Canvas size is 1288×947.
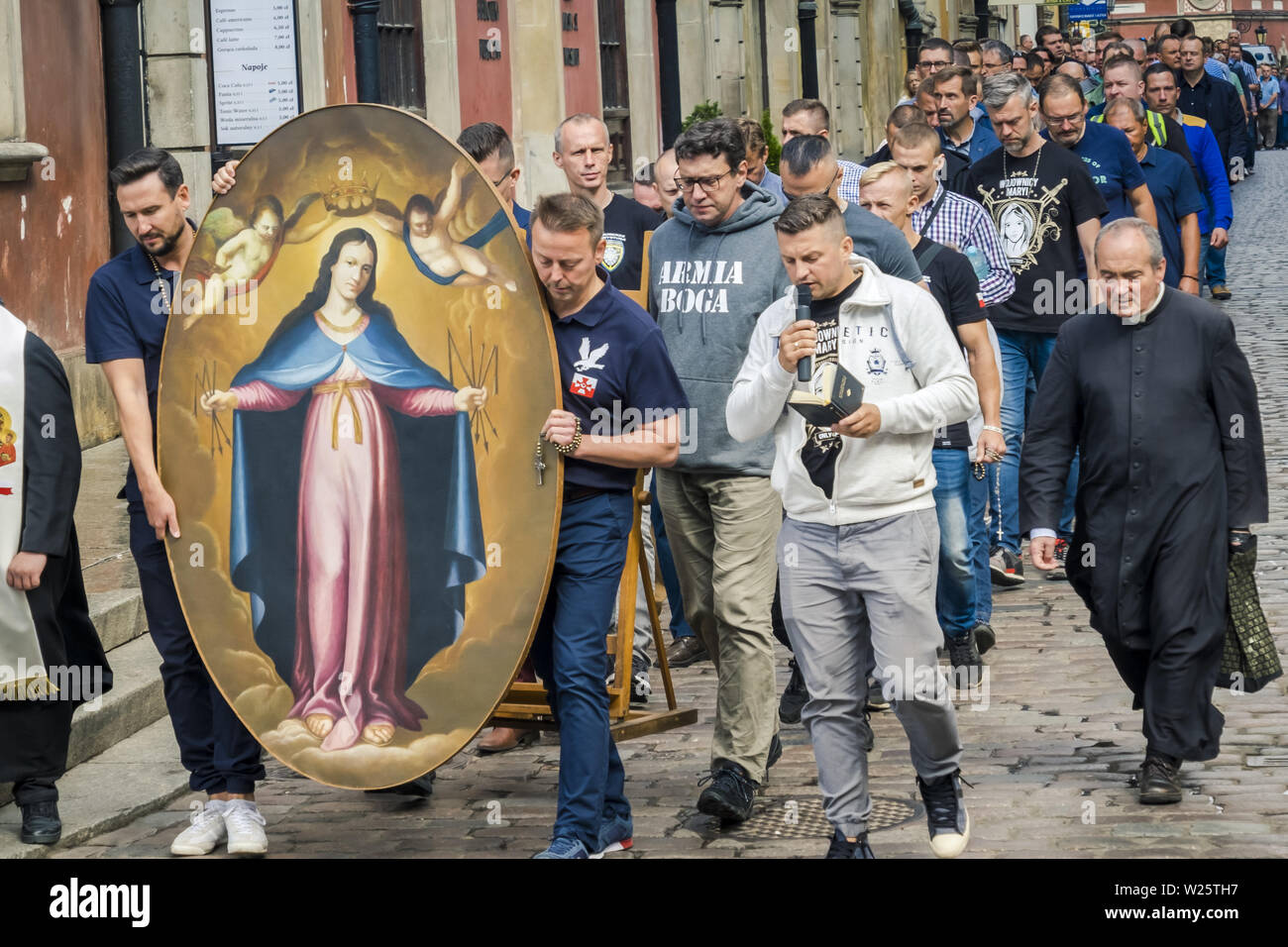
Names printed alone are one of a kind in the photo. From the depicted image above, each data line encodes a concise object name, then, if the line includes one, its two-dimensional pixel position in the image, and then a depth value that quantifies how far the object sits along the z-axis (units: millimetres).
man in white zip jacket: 5598
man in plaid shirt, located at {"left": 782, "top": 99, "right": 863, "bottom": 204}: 8969
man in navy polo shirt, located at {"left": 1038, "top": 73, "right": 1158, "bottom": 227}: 10281
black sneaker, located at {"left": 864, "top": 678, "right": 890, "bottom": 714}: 7562
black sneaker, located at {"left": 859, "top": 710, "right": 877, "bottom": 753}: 6973
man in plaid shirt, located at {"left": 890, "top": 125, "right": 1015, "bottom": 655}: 8125
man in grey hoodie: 6488
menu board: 10586
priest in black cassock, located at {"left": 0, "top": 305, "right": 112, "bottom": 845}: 6340
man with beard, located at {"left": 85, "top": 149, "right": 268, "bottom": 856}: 6188
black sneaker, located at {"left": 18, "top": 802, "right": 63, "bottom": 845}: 6309
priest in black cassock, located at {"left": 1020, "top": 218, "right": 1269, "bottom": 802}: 6223
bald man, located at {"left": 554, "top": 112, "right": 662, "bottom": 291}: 8047
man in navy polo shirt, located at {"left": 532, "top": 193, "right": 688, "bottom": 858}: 5707
